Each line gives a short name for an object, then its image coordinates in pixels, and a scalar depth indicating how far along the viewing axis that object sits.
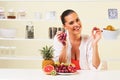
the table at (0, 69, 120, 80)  2.06
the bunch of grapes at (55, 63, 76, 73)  2.21
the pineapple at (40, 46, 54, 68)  2.38
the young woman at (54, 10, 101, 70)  3.20
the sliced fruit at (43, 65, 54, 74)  2.20
